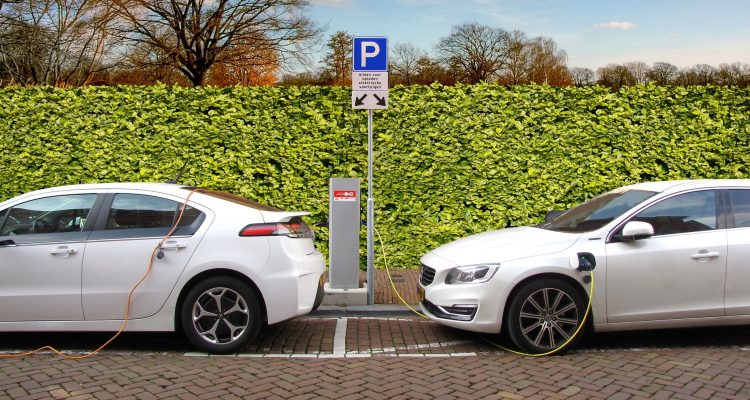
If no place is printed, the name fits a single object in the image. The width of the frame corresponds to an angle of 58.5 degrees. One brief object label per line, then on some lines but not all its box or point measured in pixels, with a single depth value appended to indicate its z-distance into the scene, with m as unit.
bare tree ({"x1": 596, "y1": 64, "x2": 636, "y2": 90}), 44.23
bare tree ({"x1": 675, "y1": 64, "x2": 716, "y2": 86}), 31.05
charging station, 7.68
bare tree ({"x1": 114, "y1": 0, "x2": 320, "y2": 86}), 31.34
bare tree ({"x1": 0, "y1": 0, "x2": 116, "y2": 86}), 24.27
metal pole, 7.73
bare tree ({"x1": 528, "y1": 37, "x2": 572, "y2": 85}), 55.66
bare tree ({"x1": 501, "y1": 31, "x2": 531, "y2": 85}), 56.09
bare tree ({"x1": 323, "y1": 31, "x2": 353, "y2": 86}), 41.28
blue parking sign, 7.77
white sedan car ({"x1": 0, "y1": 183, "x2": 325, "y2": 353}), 5.63
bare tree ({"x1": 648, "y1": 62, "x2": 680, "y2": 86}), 37.23
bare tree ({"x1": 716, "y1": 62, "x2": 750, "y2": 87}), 30.99
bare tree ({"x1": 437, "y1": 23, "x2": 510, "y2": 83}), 55.31
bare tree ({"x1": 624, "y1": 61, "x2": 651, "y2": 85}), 44.13
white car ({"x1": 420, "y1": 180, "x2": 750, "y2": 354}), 5.60
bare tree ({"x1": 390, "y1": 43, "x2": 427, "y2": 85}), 48.81
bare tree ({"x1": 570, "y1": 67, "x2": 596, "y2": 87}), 51.29
